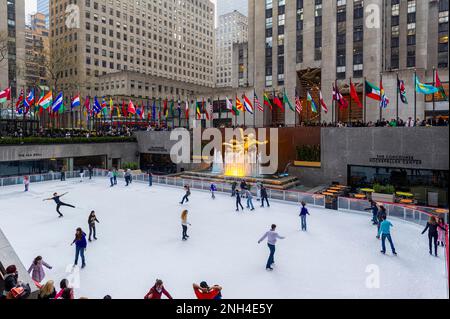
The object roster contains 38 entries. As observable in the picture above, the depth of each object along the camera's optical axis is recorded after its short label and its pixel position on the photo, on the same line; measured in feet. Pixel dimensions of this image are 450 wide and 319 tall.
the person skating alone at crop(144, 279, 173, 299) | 22.74
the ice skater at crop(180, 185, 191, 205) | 67.79
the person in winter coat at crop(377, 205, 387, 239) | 45.76
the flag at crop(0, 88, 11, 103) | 97.25
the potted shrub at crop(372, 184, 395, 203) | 71.51
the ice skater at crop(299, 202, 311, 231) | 49.65
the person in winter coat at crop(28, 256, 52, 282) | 28.91
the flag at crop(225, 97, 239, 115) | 109.76
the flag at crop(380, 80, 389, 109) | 85.15
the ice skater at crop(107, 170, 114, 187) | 93.52
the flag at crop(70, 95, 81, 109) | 109.70
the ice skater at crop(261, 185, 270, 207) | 67.72
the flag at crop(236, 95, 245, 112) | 108.17
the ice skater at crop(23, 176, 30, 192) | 82.95
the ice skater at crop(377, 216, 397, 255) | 38.77
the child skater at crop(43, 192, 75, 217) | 57.79
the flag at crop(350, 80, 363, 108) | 87.66
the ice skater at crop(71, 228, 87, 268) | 34.87
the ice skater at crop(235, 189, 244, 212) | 63.46
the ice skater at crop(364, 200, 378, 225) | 52.49
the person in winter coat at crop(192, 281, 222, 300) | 21.71
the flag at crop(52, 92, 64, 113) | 107.14
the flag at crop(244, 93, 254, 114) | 106.45
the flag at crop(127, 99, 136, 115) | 120.06
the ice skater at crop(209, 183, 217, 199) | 76.87
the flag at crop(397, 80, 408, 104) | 81.51
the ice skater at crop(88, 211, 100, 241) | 43.91
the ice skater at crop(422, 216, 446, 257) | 38.81
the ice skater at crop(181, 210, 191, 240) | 44.31
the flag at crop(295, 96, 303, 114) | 102.36
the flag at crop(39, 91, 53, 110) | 102.27
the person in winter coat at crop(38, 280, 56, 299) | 21.53
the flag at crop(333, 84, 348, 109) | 90.80
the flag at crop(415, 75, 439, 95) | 75.41
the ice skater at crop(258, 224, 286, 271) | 34.81
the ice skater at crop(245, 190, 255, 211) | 64.33
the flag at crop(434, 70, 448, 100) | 74.50
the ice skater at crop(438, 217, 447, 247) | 39.79
